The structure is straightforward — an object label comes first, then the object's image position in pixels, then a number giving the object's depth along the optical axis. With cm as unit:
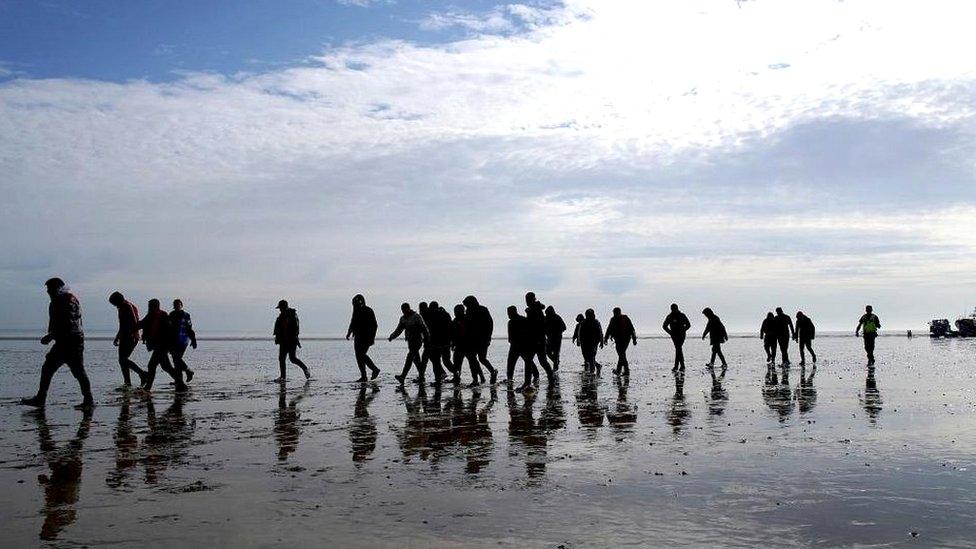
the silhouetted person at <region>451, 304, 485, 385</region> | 2022
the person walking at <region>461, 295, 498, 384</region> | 2020
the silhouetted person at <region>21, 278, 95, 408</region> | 1448
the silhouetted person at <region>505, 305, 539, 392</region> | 1847
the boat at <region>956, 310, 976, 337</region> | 8511
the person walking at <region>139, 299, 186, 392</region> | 1878
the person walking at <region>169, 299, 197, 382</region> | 1902
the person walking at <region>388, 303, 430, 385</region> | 2067
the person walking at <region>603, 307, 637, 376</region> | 2500
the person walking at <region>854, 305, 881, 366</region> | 2905
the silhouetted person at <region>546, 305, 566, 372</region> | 2534
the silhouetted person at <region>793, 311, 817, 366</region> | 3066
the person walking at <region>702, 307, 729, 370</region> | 2855
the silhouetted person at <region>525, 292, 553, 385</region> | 1858
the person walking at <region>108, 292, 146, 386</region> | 1881
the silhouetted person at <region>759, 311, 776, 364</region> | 3002
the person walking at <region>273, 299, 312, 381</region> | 2228
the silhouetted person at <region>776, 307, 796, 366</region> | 2978
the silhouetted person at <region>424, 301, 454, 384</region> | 2106
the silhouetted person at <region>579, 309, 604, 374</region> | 2477
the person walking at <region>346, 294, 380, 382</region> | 2127
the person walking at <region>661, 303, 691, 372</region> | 2641
